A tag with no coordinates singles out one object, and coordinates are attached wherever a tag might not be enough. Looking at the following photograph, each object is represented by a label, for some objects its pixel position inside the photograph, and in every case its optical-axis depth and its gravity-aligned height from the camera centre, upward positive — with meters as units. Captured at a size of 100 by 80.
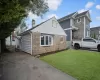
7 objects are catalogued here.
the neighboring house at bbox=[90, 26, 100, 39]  21.04 +3.43
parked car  9.48 -0.63
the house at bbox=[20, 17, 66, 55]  8.45 +0.16
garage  8.78 -0.54
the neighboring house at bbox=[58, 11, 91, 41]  13.44 +3.40
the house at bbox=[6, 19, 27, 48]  17.60 -0.38
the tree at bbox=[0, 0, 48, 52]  2.95 +1.49
